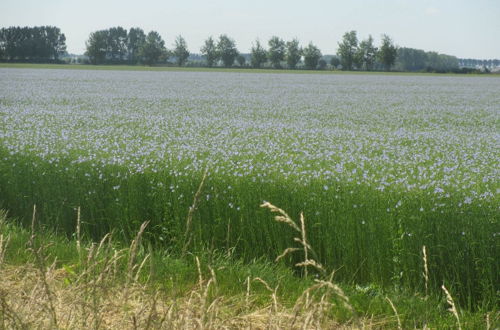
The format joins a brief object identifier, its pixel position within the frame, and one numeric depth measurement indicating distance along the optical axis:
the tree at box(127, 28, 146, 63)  152.00
